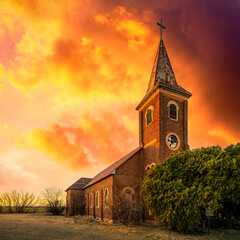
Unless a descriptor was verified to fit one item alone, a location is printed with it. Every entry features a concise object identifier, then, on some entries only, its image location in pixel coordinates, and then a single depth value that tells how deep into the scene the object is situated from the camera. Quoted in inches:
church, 941.8
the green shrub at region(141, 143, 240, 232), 597.0
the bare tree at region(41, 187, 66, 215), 1569.9
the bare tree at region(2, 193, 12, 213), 1798.7
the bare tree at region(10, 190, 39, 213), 1822.1
